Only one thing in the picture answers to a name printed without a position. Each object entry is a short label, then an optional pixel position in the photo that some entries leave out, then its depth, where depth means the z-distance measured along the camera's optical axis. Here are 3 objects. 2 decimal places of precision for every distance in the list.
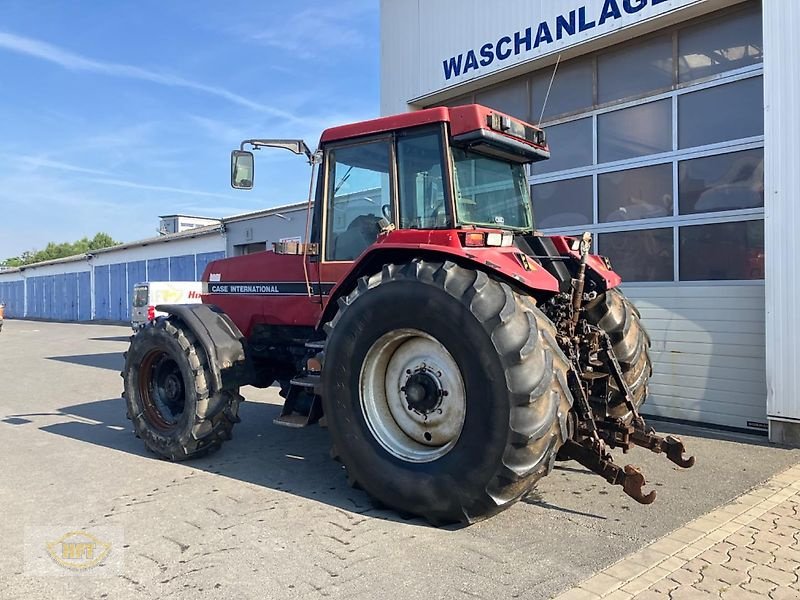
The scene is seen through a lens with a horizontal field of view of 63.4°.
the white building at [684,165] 6.30
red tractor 3.80
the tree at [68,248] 79.94
